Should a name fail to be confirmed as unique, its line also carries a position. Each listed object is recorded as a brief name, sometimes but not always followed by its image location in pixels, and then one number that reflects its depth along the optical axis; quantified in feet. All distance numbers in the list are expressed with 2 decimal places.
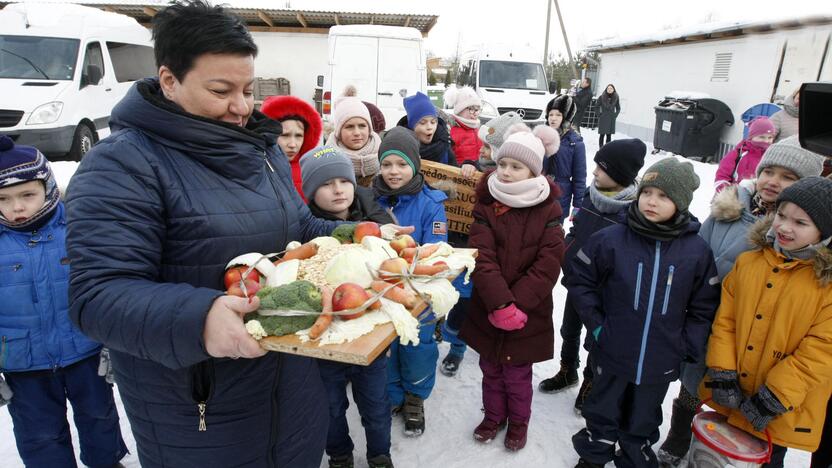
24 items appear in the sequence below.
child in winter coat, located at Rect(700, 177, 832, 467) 6.13
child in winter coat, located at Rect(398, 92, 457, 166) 12.87
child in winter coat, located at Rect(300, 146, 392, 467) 7.67
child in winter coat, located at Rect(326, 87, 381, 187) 10.48
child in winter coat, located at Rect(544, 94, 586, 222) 15.67
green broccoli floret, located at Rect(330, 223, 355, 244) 5.35
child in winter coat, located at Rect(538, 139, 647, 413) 9.21
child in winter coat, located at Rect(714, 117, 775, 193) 12.61
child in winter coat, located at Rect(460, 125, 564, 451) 8.11
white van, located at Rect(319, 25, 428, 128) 27.17
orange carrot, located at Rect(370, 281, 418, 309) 4.10
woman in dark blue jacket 3.24
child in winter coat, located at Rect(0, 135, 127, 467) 6.50
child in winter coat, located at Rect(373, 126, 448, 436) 8.94
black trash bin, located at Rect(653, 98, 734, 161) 35.99
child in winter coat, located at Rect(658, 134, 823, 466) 7.41
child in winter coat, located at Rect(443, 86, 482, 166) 15.55
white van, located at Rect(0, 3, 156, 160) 24.18
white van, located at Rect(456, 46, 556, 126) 36.78
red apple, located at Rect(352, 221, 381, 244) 5.20
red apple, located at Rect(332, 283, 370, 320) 3.79
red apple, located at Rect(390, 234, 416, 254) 5.04
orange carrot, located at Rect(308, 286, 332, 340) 3.47
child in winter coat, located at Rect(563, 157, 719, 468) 7.15
